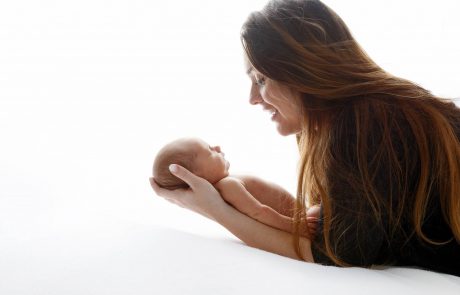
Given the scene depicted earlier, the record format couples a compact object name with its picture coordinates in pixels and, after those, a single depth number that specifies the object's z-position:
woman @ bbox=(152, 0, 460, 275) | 1.25
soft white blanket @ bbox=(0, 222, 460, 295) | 0.99
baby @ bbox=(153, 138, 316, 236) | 1.41
